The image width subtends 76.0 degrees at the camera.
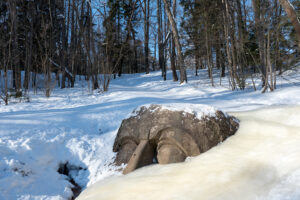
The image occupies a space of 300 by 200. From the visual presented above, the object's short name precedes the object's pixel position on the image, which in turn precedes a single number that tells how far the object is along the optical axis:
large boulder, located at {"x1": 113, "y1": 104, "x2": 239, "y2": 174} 2.71
